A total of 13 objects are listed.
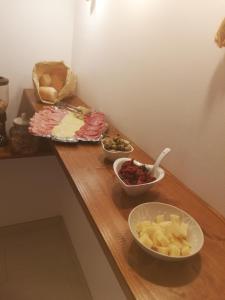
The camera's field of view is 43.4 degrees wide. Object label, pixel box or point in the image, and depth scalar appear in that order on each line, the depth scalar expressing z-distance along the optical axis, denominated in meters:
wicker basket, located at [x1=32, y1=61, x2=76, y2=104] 1.50
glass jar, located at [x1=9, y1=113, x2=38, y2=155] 1.31
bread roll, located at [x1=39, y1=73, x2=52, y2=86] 1.52
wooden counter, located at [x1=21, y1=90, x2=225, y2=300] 0.52
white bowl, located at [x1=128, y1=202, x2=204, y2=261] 0.55
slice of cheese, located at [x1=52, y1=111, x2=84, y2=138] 1.08
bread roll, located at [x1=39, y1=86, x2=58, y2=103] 1.42
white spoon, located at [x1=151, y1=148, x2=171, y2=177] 0.77
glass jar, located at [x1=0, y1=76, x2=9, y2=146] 1.38
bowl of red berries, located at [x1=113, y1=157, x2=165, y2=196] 0.73
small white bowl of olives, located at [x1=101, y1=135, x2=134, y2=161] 0.91
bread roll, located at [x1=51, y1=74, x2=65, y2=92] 1.57
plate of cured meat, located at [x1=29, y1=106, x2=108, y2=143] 1.07
